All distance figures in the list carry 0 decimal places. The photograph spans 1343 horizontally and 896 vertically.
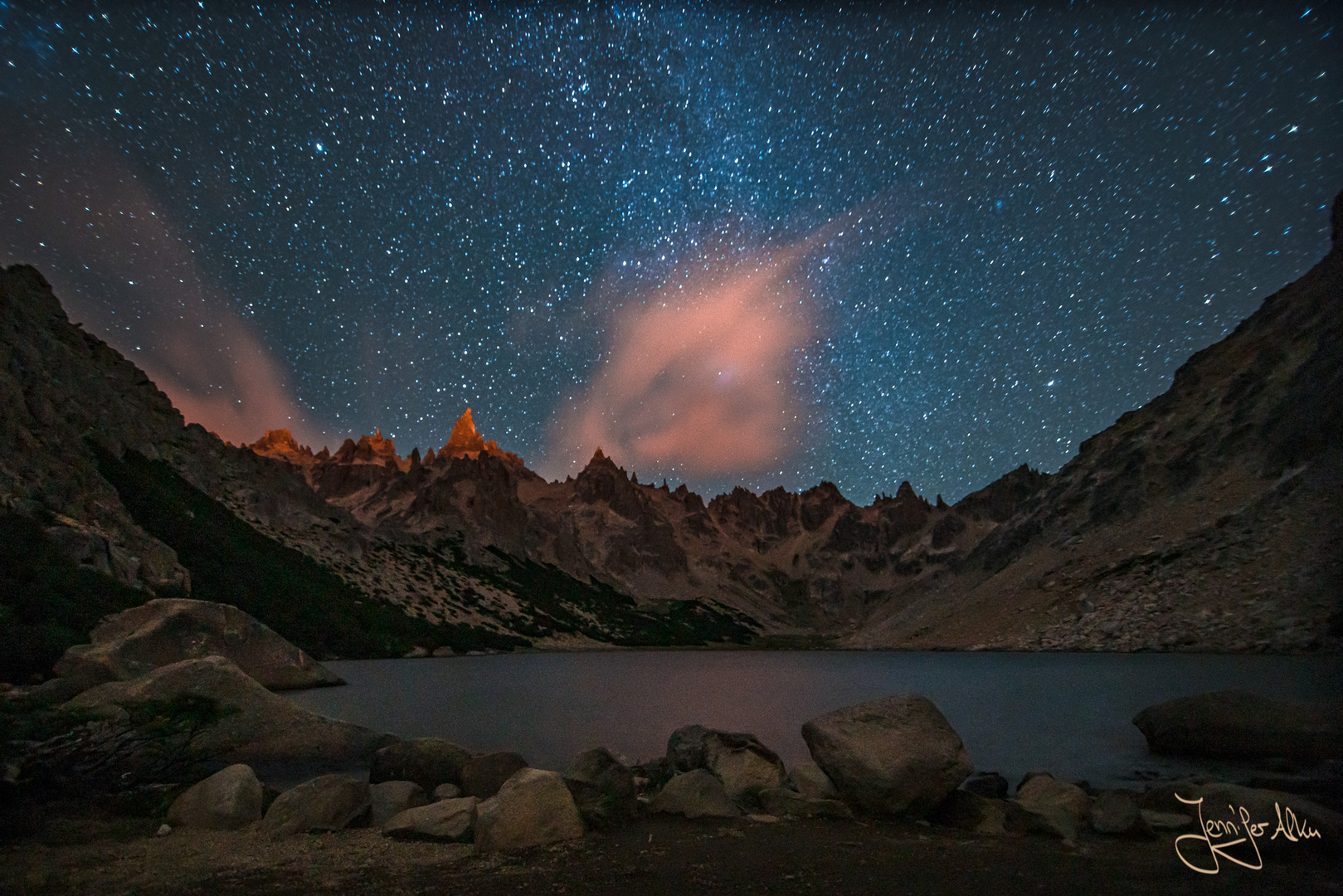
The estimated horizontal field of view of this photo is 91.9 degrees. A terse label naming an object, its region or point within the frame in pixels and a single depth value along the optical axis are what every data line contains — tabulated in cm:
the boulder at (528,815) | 1172
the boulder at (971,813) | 1362
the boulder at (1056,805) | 1293
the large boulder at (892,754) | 1440
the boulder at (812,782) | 1570
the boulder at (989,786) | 1770
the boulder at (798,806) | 1432
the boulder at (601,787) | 1326
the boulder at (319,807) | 1259
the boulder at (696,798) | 1439
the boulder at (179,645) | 2583
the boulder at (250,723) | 1850
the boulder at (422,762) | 1772
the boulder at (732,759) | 1644
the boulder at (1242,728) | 1988
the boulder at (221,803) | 1268
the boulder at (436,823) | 1217
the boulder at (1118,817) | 1241
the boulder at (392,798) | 1447
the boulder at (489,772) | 1627
